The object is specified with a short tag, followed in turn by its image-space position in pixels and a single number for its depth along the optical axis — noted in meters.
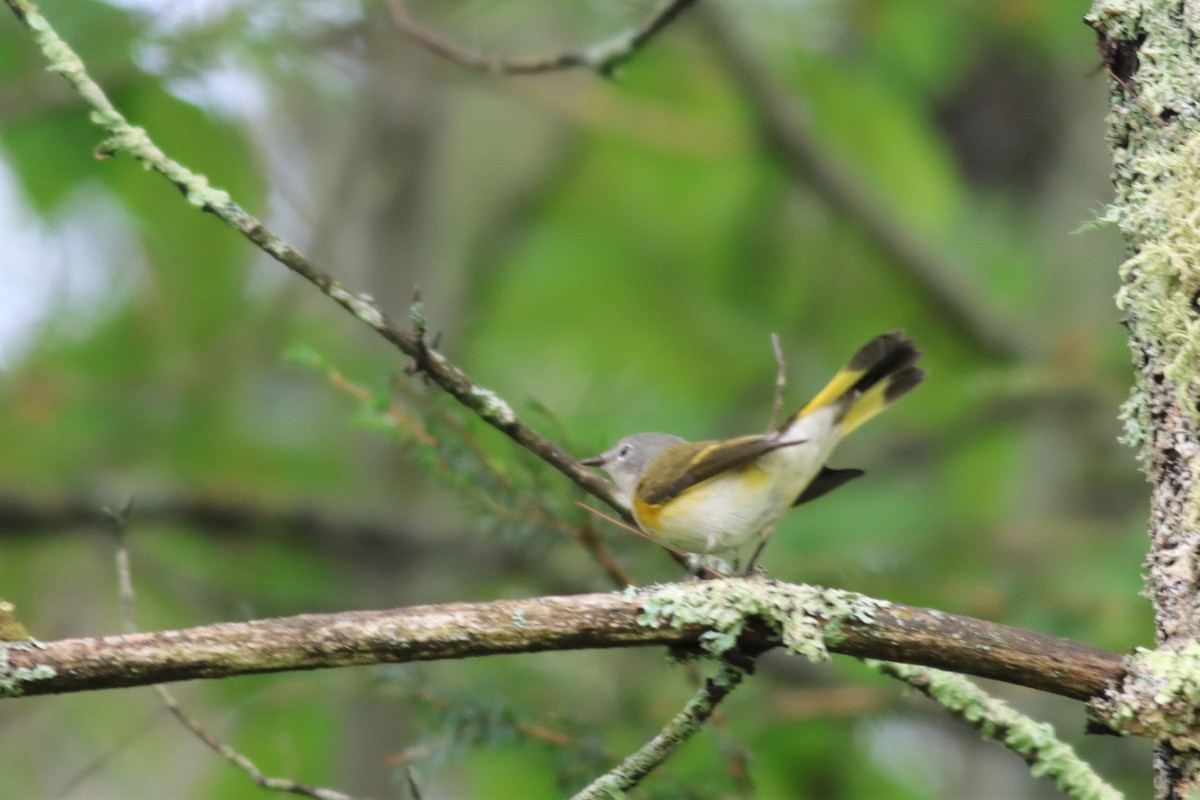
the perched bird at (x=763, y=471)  5.52
